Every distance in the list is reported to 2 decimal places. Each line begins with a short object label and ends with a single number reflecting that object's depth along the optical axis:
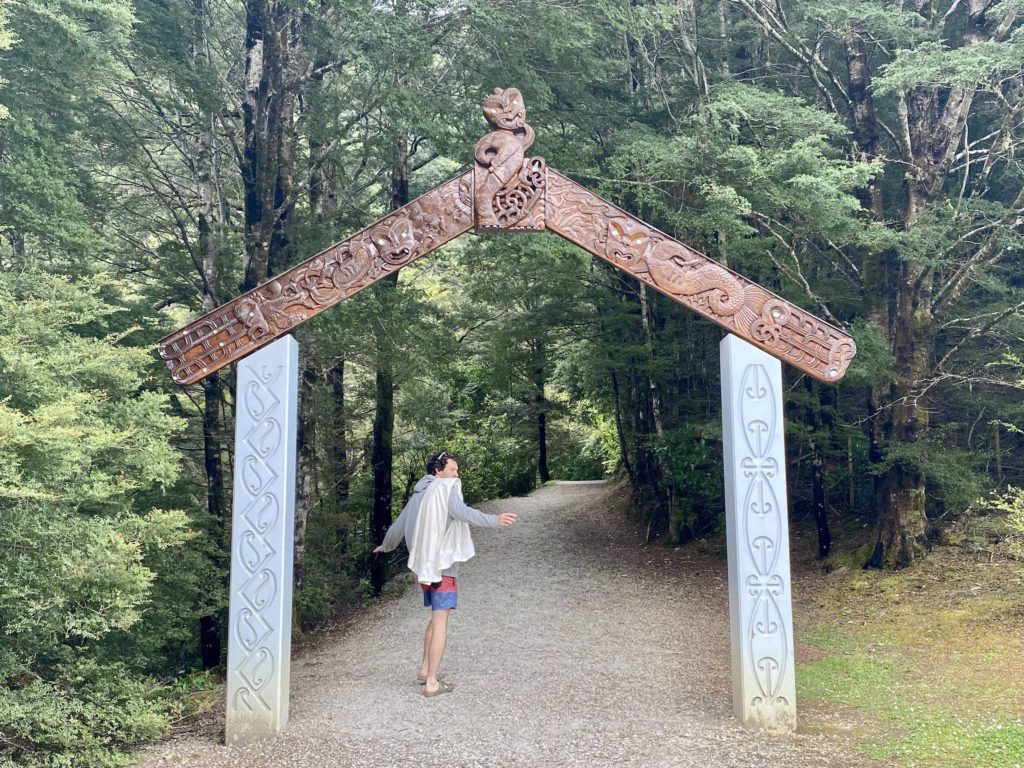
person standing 5.89
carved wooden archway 5.44
